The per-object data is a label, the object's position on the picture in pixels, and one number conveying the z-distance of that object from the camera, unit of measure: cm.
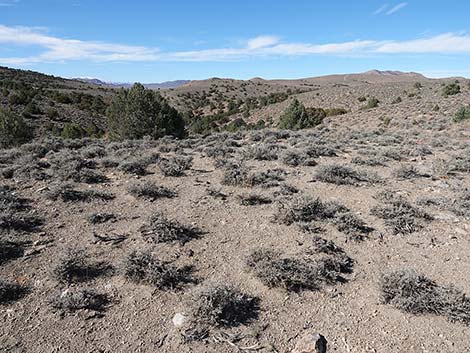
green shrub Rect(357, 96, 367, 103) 5084
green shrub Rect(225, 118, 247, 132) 4264
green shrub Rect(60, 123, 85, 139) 2931
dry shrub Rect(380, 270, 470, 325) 481
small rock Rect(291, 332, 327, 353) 420
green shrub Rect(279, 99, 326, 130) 3000
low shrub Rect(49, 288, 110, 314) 479
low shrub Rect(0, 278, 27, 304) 491
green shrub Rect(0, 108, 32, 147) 2192
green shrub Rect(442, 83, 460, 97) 3953
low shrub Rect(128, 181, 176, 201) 872
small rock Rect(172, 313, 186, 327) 462
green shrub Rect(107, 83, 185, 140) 2481
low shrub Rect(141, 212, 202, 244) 666
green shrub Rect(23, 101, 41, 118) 4188
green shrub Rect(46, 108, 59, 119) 4412
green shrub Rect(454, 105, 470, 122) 2441
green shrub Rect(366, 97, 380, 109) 4236
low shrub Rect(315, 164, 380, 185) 1012
